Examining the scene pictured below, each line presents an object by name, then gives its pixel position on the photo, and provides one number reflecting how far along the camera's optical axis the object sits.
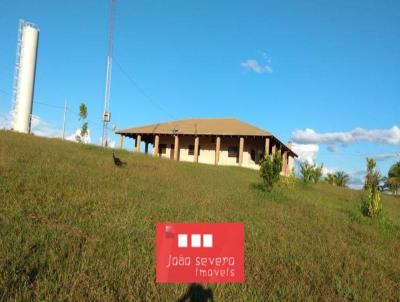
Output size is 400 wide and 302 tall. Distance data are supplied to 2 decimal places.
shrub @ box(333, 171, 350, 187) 44.75
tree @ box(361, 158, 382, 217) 12.79
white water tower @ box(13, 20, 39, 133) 41.09
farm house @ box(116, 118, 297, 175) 35.47
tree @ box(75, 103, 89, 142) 47.66
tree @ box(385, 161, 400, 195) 43.75
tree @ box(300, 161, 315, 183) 22.77
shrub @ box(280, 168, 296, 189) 18.81
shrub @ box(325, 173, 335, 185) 45.70
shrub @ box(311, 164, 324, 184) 29.60
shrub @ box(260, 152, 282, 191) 15.34
